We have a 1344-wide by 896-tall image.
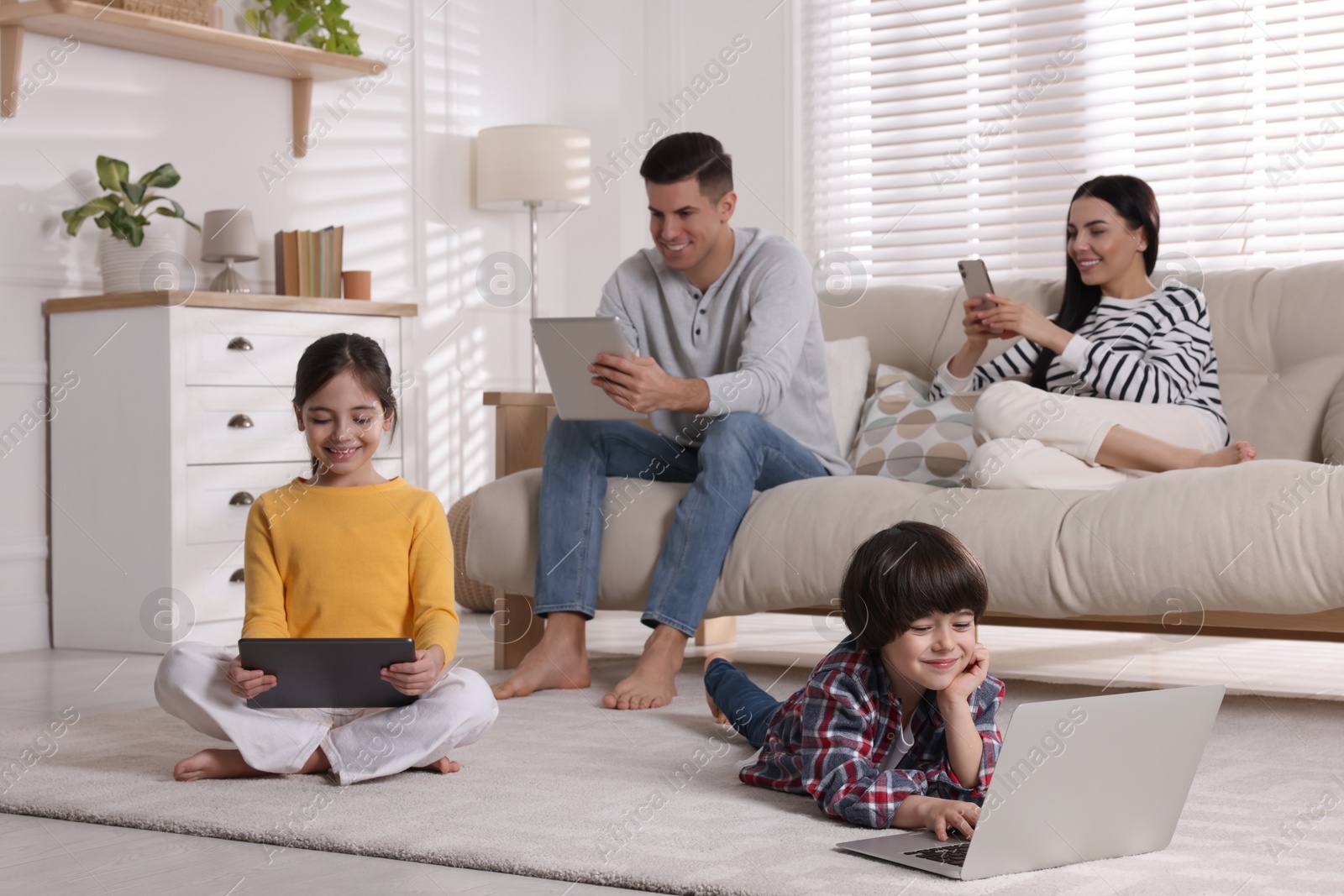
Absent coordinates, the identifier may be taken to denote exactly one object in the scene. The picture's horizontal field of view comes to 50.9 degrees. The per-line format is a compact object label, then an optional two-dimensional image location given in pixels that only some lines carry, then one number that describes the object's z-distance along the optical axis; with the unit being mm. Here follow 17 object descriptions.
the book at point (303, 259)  3670
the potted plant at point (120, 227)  3271
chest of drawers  3104
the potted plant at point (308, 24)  3764
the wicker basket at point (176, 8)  3305
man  2273
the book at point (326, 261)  3703
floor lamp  4246
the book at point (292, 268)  3672
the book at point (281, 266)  3688
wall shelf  3199
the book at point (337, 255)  3740
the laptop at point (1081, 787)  1210
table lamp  3500
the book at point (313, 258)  3682
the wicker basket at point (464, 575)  3480
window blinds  3799
